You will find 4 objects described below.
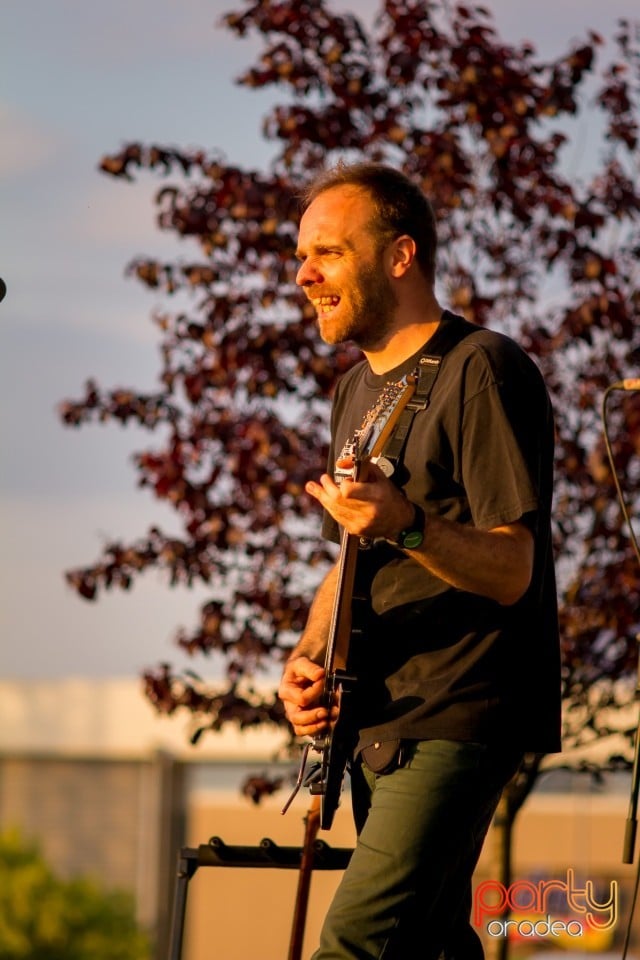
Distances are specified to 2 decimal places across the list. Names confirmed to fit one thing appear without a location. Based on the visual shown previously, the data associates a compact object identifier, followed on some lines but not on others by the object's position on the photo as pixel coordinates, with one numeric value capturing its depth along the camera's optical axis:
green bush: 52.31
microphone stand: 7.85
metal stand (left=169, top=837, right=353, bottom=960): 8.34
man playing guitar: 6.57
